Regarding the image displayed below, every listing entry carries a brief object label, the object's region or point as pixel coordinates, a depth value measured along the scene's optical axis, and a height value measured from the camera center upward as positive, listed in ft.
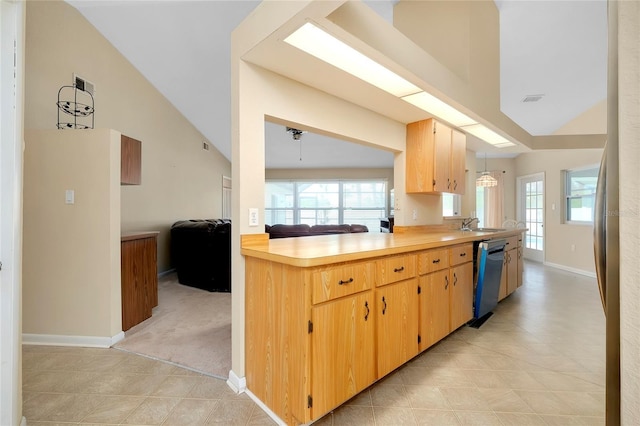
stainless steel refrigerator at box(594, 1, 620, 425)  1.84 -0.17
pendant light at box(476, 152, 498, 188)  19.44 +2.07
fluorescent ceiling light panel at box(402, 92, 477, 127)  7.90 +3.15
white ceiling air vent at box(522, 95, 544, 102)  15.17 +6.05
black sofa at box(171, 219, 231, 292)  13.74 -2.06
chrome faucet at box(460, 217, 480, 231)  13.58 -0.48
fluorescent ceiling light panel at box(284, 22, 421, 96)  5.17 +3.14
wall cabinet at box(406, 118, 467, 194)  9.98 +1.99
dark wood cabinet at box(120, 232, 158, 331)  8.98 -2.07
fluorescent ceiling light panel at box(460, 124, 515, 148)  10.79 +3.15
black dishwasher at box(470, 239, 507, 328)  9.23 -2.07
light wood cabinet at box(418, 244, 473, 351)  7.02 -2.11
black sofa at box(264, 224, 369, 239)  14.82 -0.85
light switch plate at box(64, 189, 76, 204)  8.13 +0.50
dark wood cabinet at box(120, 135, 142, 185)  8.73 +1.63
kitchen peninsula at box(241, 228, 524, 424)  4.61 -1.88
